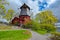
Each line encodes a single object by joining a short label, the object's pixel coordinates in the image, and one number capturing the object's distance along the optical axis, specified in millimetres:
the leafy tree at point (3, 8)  11566
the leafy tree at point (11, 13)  25008
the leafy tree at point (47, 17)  25705
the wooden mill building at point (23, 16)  22353
